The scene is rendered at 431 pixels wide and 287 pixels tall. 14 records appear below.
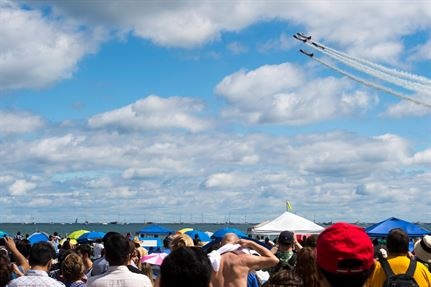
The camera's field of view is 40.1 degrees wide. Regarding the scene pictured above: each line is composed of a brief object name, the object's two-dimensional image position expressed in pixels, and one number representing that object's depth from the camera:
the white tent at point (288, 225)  20.78
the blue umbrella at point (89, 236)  31.00
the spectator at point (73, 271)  7.54
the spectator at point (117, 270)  5.86
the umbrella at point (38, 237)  24.36
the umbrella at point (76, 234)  33.97
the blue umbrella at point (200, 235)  27.11
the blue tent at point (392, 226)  20.12
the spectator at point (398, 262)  6.48
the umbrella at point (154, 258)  10.21
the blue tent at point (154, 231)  36.97
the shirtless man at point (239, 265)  6.65
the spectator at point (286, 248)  7.89
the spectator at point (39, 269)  5.97
